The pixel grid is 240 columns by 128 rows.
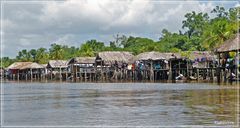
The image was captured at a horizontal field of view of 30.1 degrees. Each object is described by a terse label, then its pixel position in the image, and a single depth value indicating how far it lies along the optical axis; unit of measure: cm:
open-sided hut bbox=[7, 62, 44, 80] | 8338
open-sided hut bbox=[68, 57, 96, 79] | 6694
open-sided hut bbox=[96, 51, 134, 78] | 6028
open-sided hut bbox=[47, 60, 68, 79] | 7506
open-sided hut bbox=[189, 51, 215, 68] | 5317
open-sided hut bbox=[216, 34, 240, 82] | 3256
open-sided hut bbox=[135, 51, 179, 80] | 5466
